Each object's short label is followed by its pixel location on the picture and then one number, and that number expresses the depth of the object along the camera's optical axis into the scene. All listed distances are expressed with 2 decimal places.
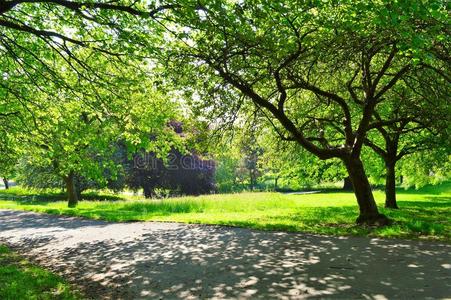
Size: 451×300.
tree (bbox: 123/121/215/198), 44.12
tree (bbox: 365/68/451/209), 12.75
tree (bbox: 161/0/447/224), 7.54
